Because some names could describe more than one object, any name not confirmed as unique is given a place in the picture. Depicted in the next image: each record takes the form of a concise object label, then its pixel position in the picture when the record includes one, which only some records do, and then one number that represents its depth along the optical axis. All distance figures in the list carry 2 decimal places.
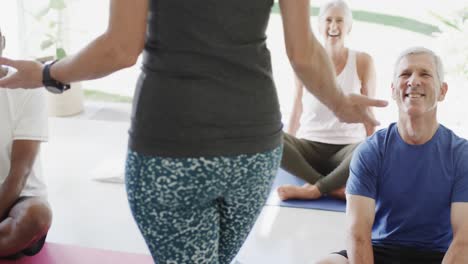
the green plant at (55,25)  4.93
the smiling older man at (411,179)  2.00
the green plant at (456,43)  4.71
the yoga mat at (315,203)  3.14
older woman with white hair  3.32
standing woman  1.05
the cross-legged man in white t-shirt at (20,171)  2.41
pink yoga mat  2.55
